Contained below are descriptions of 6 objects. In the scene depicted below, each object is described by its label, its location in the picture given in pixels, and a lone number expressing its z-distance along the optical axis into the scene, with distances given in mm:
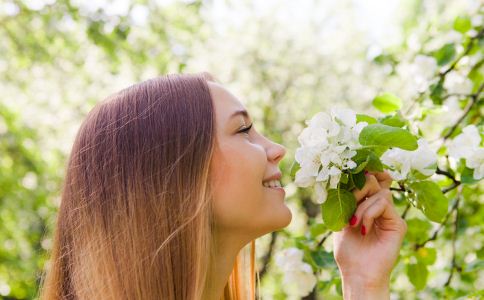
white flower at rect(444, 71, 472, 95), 1978
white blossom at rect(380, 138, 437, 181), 1287
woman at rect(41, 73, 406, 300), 1307
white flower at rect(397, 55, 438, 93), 1956
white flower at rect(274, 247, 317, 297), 1665
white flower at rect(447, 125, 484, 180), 1406
